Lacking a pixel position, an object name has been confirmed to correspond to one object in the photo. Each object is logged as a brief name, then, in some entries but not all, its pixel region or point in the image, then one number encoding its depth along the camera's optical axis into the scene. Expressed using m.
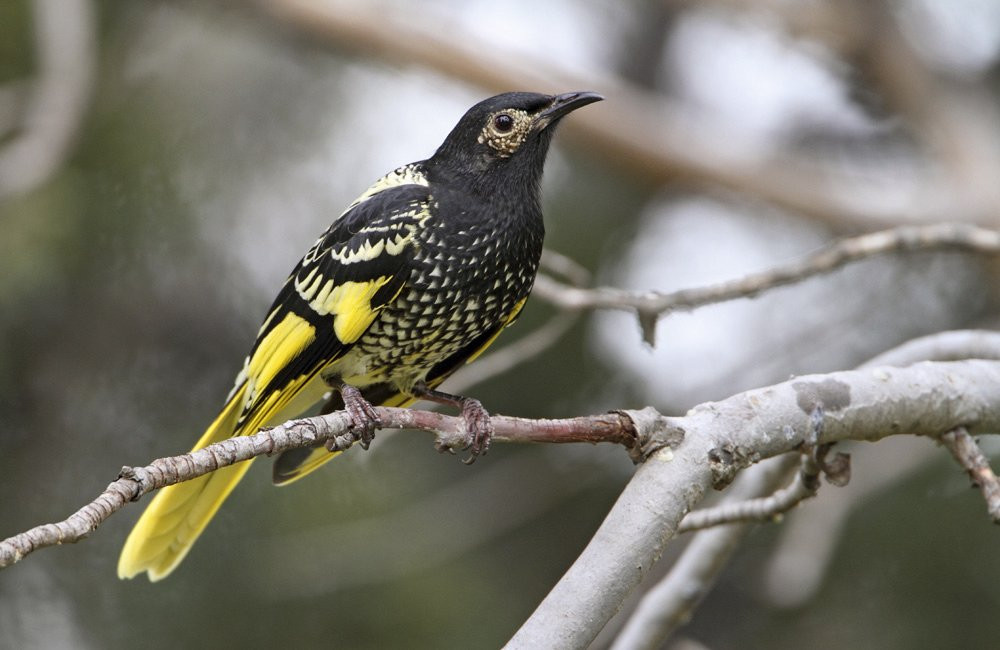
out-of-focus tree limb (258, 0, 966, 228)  10.83
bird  5.73
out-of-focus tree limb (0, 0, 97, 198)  7.91
